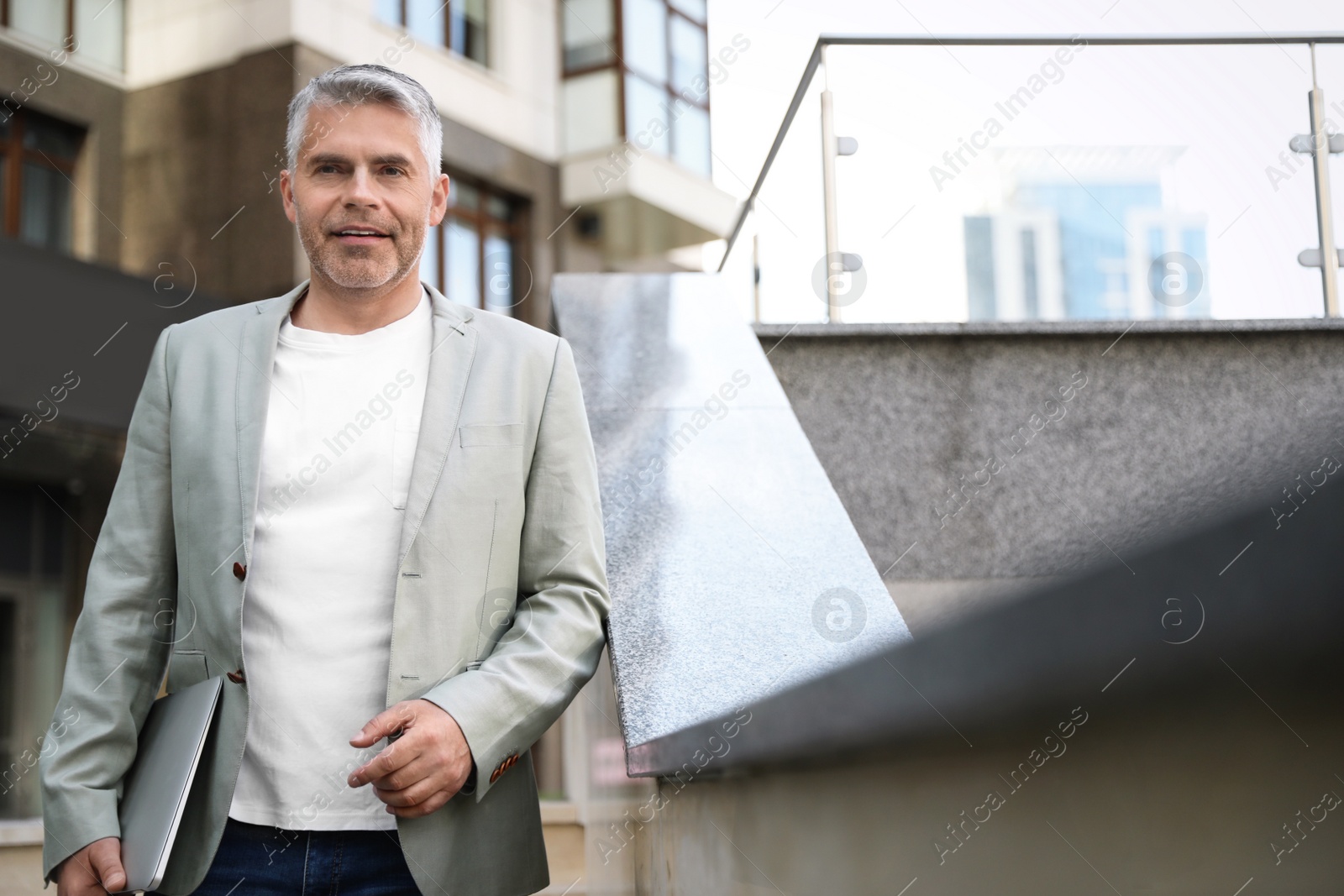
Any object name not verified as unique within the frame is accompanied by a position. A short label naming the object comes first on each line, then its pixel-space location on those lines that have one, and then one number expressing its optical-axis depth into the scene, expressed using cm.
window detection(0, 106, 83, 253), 1096
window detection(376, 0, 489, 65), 1341
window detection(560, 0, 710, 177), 1525
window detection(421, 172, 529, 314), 1354
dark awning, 792
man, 176
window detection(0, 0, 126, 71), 1095
